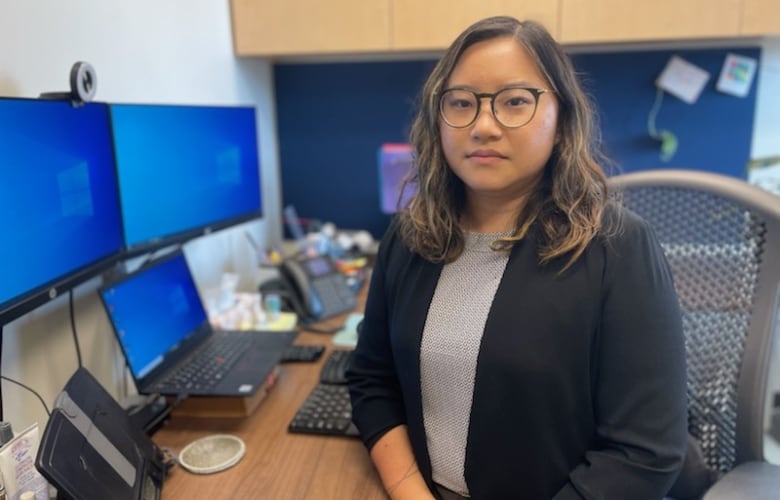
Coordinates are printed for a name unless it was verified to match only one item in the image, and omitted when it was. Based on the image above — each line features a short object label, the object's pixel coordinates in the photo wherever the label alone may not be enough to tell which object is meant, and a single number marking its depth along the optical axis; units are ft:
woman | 2.77
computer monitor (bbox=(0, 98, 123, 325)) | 2.95
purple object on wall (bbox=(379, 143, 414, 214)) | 7.39
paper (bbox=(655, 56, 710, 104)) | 6.98
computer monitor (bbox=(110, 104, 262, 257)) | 4.10
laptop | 3.76
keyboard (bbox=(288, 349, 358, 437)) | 3.77
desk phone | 5.83
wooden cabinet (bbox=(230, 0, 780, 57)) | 5.78
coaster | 3.43
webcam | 3.44
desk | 3.23
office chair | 3.32
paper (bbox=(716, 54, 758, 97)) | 6.84
